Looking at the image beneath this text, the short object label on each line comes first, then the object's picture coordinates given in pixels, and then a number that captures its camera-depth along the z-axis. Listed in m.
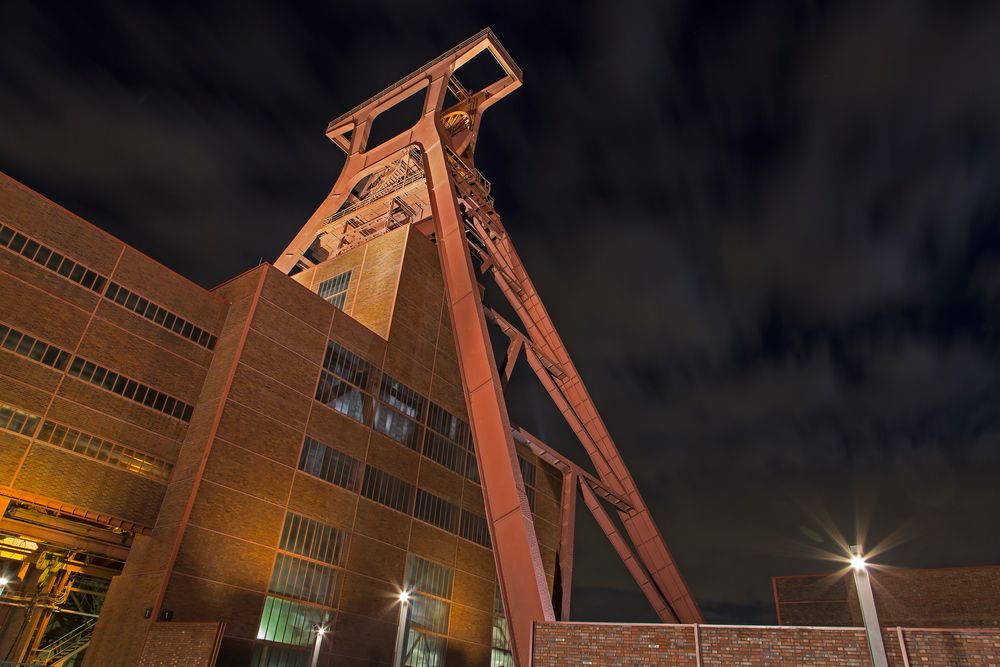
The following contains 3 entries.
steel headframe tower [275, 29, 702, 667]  16.89
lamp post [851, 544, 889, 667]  8.43
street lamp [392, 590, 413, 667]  14.55
